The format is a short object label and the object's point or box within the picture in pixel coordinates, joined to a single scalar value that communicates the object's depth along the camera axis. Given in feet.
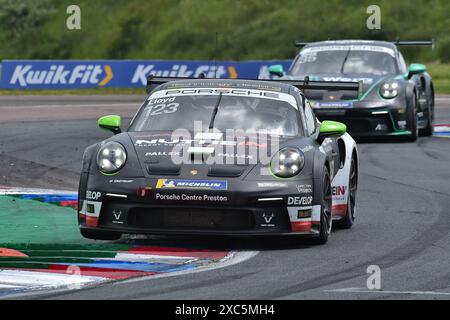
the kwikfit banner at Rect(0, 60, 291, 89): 106.63
